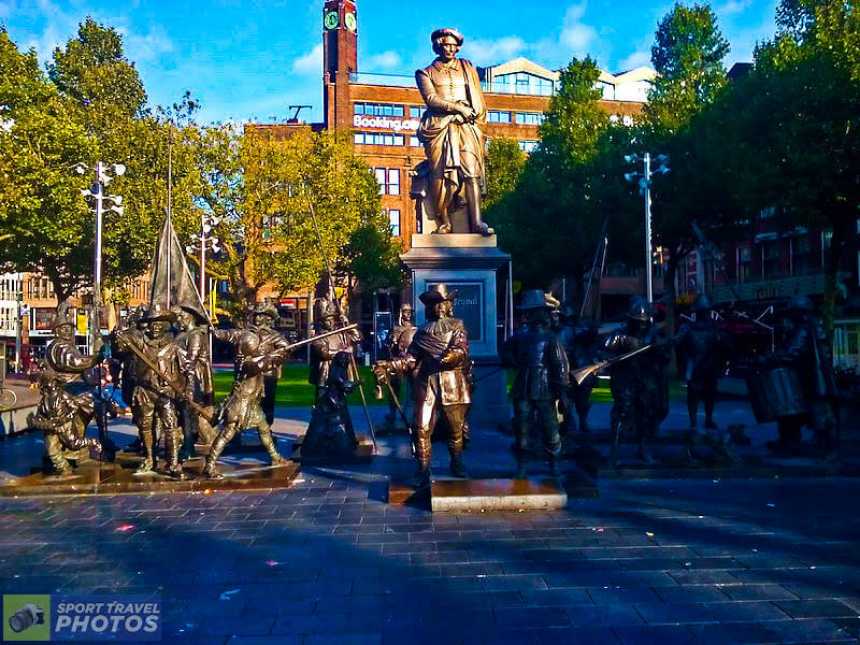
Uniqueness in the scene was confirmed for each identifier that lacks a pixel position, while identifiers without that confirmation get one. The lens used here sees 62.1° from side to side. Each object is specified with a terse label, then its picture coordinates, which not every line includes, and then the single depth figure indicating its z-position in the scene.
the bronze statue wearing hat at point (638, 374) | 9.38
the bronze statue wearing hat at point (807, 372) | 9.55
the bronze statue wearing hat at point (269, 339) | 9.43
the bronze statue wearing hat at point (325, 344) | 10.60
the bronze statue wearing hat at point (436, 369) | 7.89
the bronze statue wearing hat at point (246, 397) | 8.79
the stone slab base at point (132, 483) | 8.55
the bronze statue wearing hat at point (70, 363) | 9.09
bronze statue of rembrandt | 13.80
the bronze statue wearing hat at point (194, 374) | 9.68
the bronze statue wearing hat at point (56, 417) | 9.05
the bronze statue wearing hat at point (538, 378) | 8.36
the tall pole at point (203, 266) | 26.22
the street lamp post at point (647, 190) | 21.62
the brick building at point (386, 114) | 59.88
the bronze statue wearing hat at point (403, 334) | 12.20
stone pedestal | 13.07
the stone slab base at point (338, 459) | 10.32
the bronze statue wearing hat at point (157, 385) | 8.90
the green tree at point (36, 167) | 24.92
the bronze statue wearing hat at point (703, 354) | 11.80
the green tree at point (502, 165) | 48.06
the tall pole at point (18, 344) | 38.28
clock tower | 59.62
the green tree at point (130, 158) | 32.03
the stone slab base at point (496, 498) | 7.38
